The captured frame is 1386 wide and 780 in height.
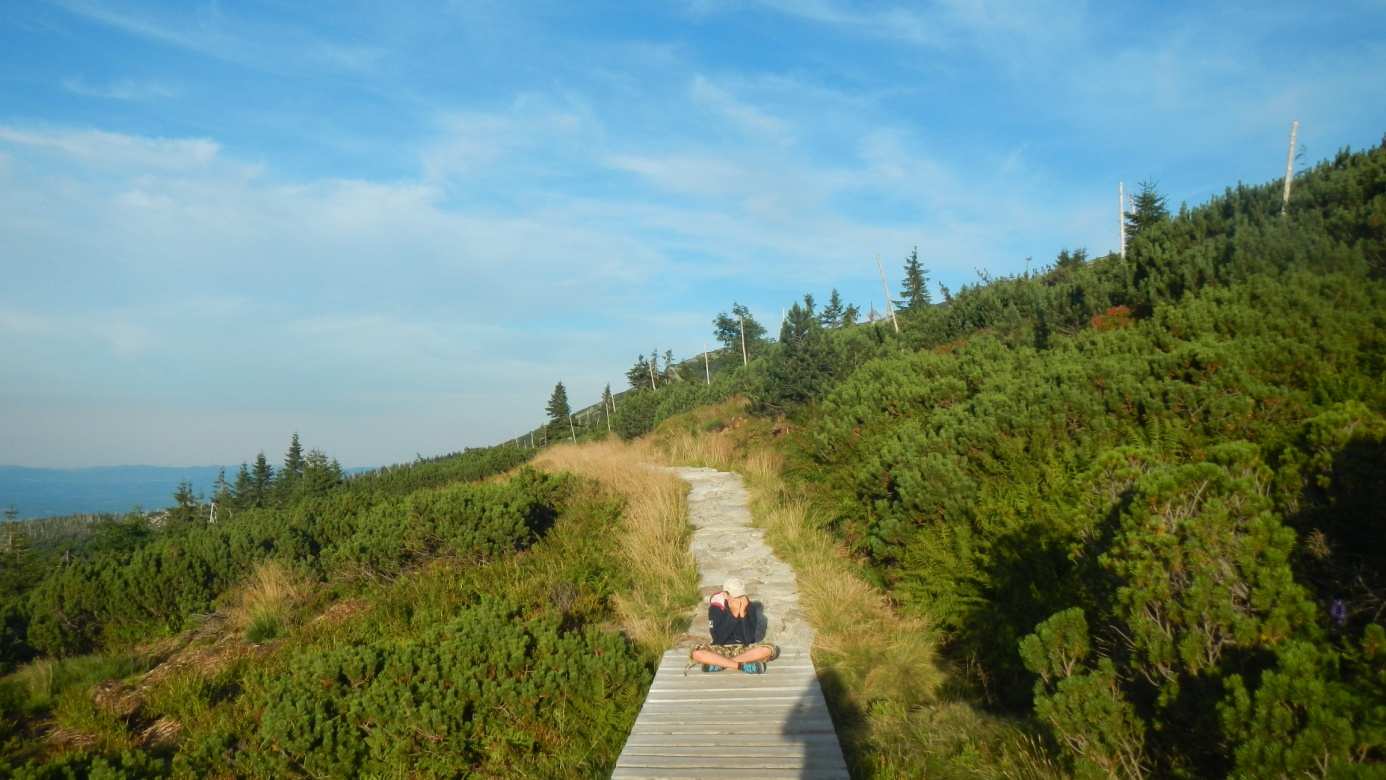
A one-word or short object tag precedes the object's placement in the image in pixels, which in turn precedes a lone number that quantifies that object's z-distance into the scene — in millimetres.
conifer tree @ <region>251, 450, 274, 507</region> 57712
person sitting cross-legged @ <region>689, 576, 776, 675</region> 5309
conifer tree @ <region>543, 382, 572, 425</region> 54812
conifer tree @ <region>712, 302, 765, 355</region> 51406
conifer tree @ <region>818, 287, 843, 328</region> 54031
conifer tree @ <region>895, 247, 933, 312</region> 41906
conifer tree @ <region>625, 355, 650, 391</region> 62219
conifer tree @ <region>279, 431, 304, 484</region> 56544
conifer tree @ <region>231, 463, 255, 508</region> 58656
